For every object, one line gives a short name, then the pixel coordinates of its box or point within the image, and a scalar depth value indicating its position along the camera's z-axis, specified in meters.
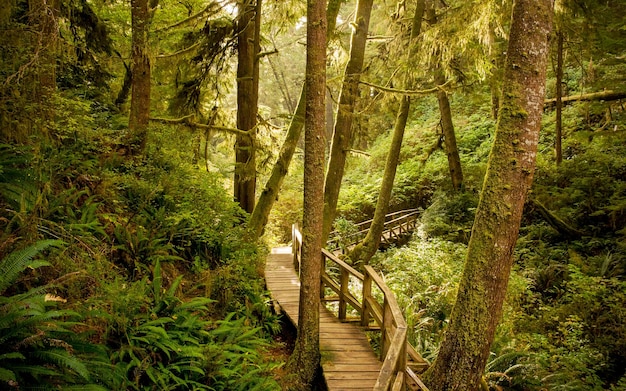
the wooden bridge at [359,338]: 4.33
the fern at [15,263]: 2.96
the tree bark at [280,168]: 9.43
